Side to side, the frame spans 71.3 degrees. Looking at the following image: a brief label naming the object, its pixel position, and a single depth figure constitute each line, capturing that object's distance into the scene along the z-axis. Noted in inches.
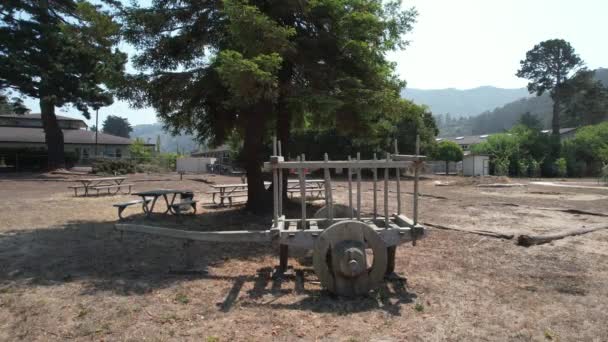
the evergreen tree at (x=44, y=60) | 1043.9
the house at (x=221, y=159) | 1776.0
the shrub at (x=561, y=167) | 1673.2
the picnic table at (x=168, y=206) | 400.6
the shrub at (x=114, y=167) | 1344.7
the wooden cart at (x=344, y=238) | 198.1
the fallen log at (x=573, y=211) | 462.4
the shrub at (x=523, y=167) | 1642.5
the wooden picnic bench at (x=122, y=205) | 382.4
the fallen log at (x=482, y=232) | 330.9
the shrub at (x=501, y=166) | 1515.7
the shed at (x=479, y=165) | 1674.5
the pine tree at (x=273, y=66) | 333.1
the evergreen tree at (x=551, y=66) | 2165.4
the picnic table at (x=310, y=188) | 583.4
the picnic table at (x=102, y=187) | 669.5
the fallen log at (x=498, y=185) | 983.0
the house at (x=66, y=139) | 1577.3
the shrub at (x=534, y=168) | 1642.5
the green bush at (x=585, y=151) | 1780.4
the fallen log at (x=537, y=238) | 307.2
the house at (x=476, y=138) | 2600.9
